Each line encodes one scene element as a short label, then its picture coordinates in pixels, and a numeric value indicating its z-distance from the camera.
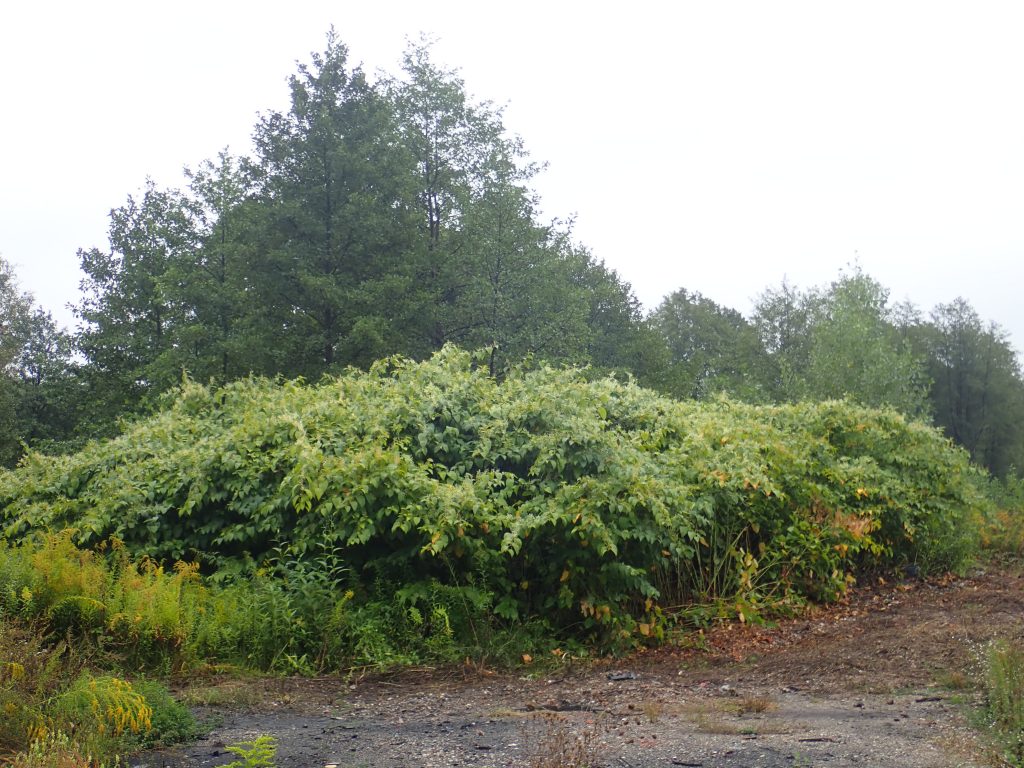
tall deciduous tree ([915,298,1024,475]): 44.38
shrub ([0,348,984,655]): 7.02
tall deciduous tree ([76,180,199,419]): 27.05
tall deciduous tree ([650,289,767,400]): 44.19
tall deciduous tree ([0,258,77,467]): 30.62
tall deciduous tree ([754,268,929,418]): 30.58
